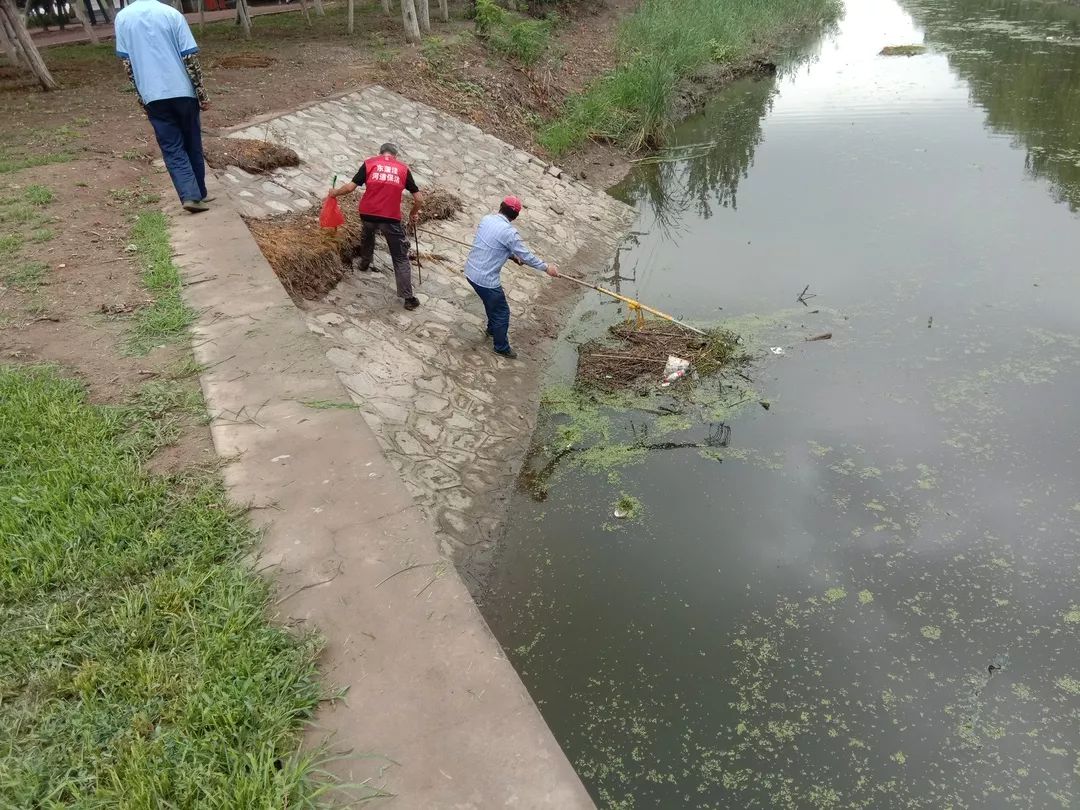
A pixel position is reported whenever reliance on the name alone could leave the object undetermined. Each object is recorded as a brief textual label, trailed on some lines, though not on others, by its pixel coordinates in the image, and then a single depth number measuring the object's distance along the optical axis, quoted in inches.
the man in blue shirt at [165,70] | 216.4
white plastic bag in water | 272.4
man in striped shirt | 259.2
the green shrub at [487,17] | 604.4
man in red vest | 255.0
